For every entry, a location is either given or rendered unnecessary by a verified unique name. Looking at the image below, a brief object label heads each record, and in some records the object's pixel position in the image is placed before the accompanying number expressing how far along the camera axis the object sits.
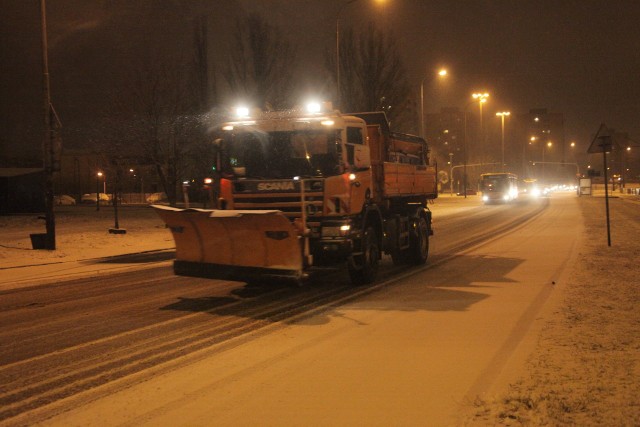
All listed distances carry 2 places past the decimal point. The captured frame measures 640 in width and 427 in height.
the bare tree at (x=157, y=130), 33.47
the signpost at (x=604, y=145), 20.22
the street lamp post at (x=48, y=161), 21.45
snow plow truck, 11.29
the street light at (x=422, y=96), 43.60
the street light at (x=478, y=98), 60.18
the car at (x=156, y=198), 76.64
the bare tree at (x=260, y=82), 38.59
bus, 66.56
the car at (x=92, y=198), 76.88
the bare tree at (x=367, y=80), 47.41
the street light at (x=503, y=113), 81.25
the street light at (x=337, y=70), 29.16
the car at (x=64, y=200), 77.95
